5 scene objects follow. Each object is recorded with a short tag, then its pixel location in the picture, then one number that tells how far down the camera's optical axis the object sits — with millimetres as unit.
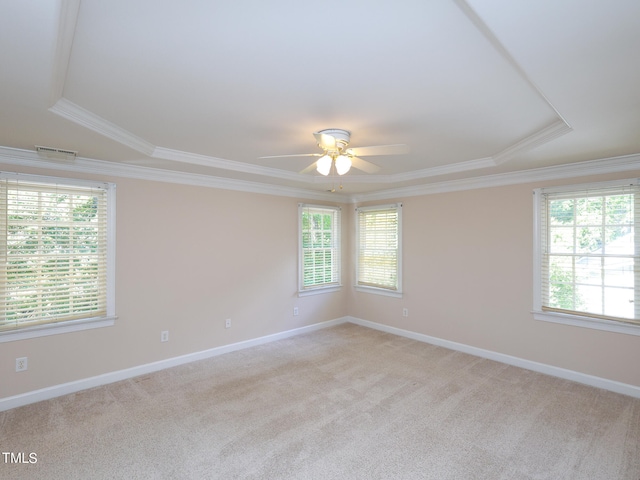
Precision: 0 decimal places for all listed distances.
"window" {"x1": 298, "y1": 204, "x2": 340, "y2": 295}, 5422
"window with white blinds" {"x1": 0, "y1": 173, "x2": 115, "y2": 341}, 3035
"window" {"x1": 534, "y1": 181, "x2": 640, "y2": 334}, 3289
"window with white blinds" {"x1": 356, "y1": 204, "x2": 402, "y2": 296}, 5340
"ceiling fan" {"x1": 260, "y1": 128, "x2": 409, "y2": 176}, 2568
